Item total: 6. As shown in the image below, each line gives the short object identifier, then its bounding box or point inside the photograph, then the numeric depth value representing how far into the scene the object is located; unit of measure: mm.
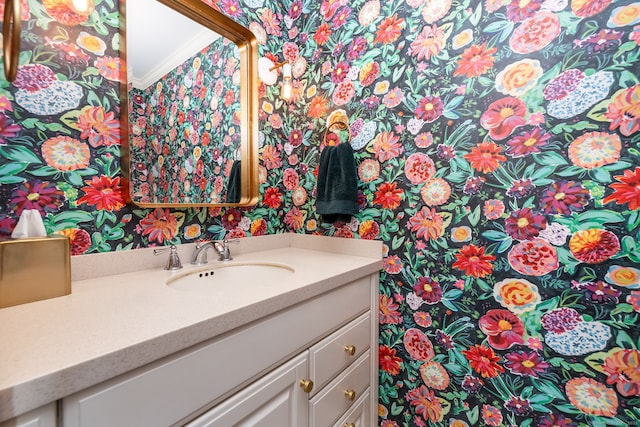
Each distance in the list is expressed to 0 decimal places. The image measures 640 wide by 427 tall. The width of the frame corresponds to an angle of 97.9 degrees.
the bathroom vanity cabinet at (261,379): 451
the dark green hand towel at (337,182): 1166
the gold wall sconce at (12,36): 422
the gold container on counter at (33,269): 596
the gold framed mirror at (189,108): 916
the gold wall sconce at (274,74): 1310
